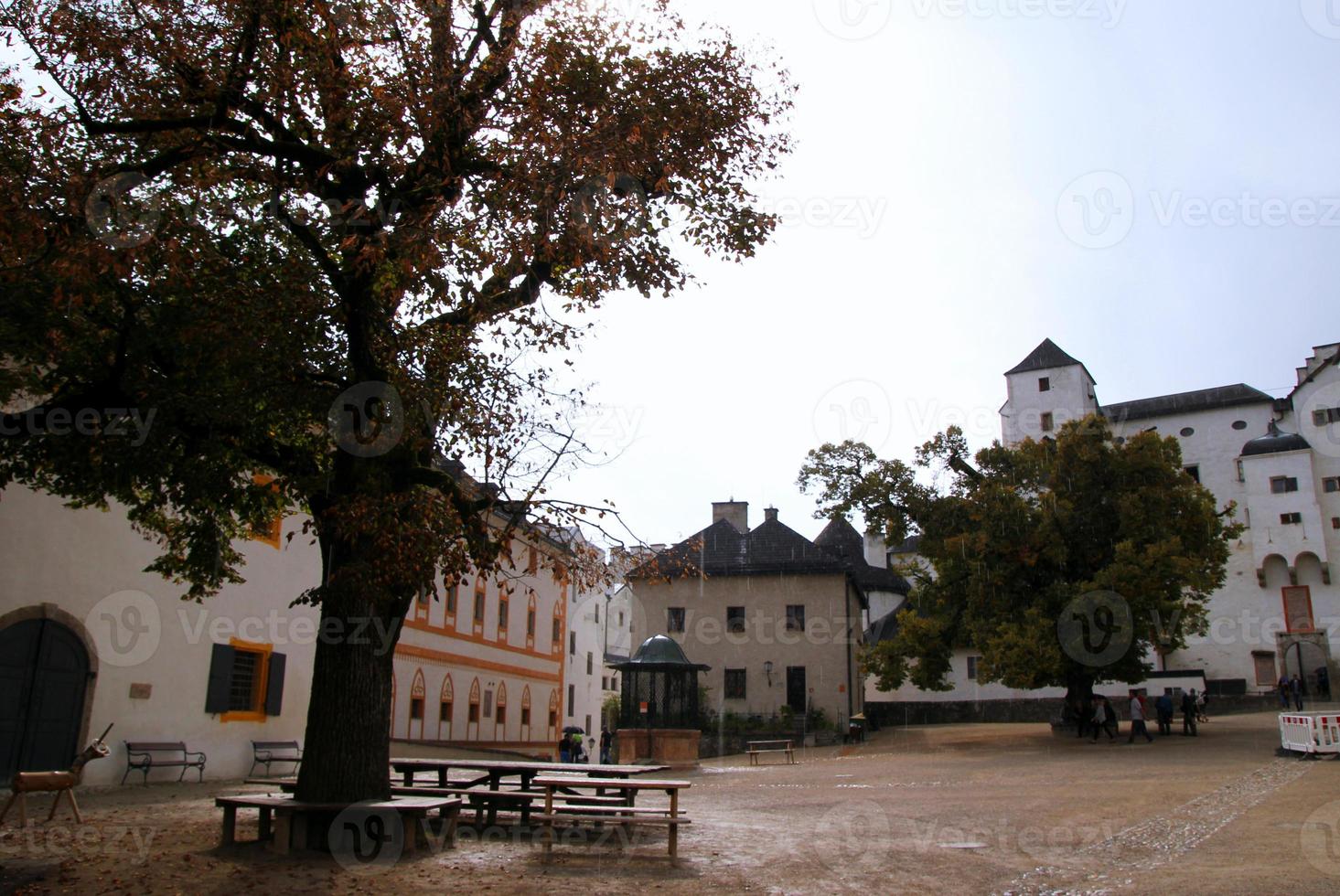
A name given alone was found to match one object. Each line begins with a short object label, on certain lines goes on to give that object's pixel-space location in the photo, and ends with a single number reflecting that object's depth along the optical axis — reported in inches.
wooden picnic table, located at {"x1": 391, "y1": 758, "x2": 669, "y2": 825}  498.0
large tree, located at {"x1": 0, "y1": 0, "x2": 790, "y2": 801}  421.4
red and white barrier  903.1
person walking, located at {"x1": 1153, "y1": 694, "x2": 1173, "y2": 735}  1266.0
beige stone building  1877.5
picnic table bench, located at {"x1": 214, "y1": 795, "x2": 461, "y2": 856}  425.7
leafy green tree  1207.6
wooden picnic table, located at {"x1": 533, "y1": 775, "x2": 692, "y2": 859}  441.1
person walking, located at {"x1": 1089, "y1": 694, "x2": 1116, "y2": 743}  1229.7
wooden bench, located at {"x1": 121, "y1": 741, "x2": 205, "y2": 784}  757.3
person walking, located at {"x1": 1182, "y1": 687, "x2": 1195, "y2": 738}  1246.9
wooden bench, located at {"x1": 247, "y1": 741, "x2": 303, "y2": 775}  892.0
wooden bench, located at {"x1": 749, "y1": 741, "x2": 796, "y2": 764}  1223.1
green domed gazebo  1282.0
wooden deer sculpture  468.1
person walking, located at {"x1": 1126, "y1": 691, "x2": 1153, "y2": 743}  1200.8
